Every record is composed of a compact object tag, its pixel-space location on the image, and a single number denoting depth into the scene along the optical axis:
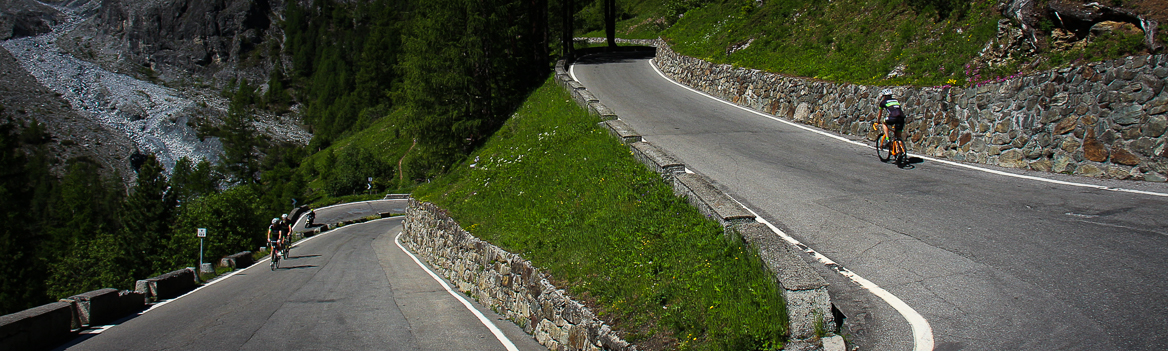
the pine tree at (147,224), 54.47
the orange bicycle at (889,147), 11.86
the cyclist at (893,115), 12.29
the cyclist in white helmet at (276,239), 20.57
